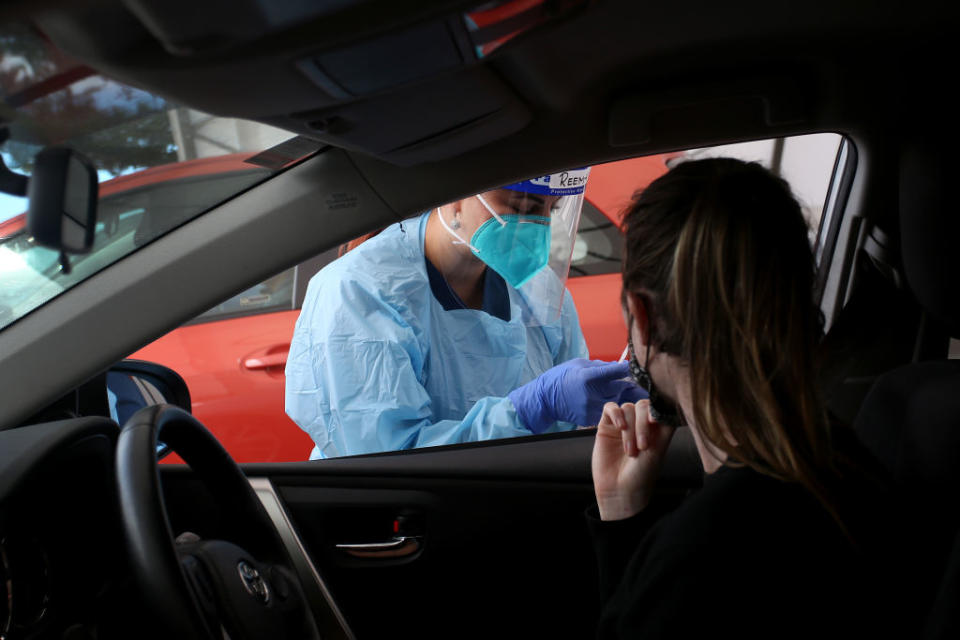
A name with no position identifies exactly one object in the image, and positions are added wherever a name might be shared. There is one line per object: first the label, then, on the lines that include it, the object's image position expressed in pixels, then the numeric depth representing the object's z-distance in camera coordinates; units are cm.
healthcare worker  167
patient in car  81
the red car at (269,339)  246
